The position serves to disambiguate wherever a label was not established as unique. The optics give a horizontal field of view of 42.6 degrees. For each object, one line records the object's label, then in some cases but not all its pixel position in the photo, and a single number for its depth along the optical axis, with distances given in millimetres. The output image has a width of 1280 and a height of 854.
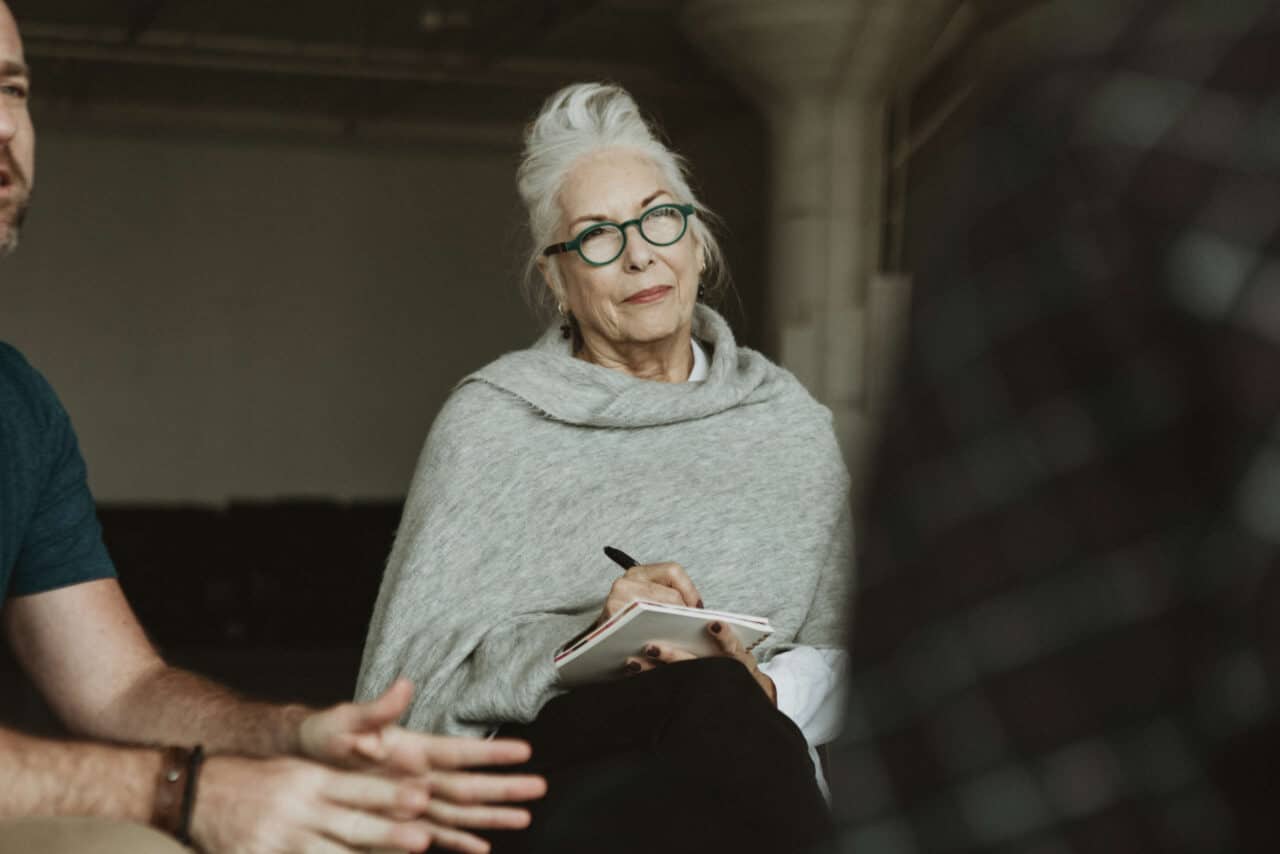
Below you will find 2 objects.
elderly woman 2393
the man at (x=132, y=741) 1565
